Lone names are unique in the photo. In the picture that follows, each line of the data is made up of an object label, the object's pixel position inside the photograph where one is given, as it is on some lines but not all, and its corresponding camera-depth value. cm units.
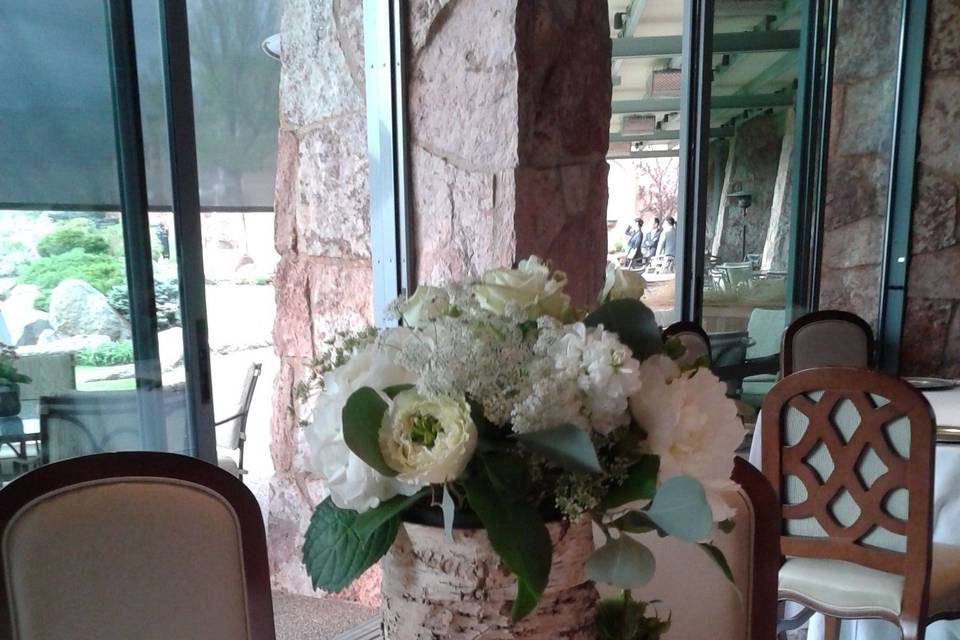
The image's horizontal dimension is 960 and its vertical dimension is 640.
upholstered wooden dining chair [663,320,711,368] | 227
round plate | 244
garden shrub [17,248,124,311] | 161
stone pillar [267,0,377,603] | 195
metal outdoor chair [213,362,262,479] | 329
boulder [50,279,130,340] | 165
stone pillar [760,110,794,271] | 385
